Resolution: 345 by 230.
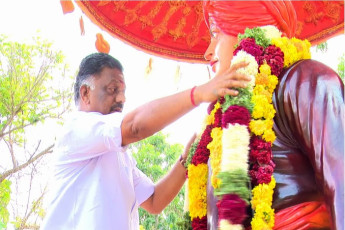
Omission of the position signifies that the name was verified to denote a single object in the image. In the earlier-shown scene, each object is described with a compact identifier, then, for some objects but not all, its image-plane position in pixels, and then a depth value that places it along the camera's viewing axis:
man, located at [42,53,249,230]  1.97
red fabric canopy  3.10
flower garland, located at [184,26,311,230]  1.57
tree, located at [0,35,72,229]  9.03
